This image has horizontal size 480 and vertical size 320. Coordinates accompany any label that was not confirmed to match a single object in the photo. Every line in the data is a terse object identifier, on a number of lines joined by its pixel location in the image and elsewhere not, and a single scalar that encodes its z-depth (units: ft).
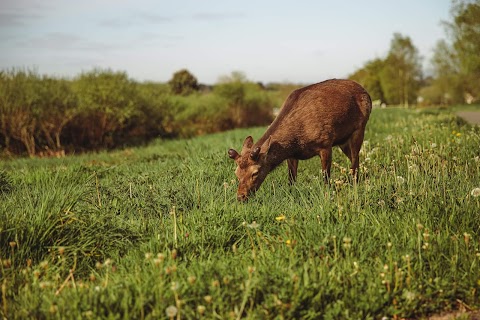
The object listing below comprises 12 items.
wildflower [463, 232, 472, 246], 14.48
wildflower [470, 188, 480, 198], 17.02
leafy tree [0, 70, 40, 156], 72.13
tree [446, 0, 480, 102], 128.67
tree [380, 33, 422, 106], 190.29
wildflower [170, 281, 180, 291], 11.78
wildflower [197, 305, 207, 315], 11.52
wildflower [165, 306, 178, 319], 11.18
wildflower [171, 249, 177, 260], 13.98
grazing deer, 23.49
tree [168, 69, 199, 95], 184.85
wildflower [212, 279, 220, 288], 12.45
